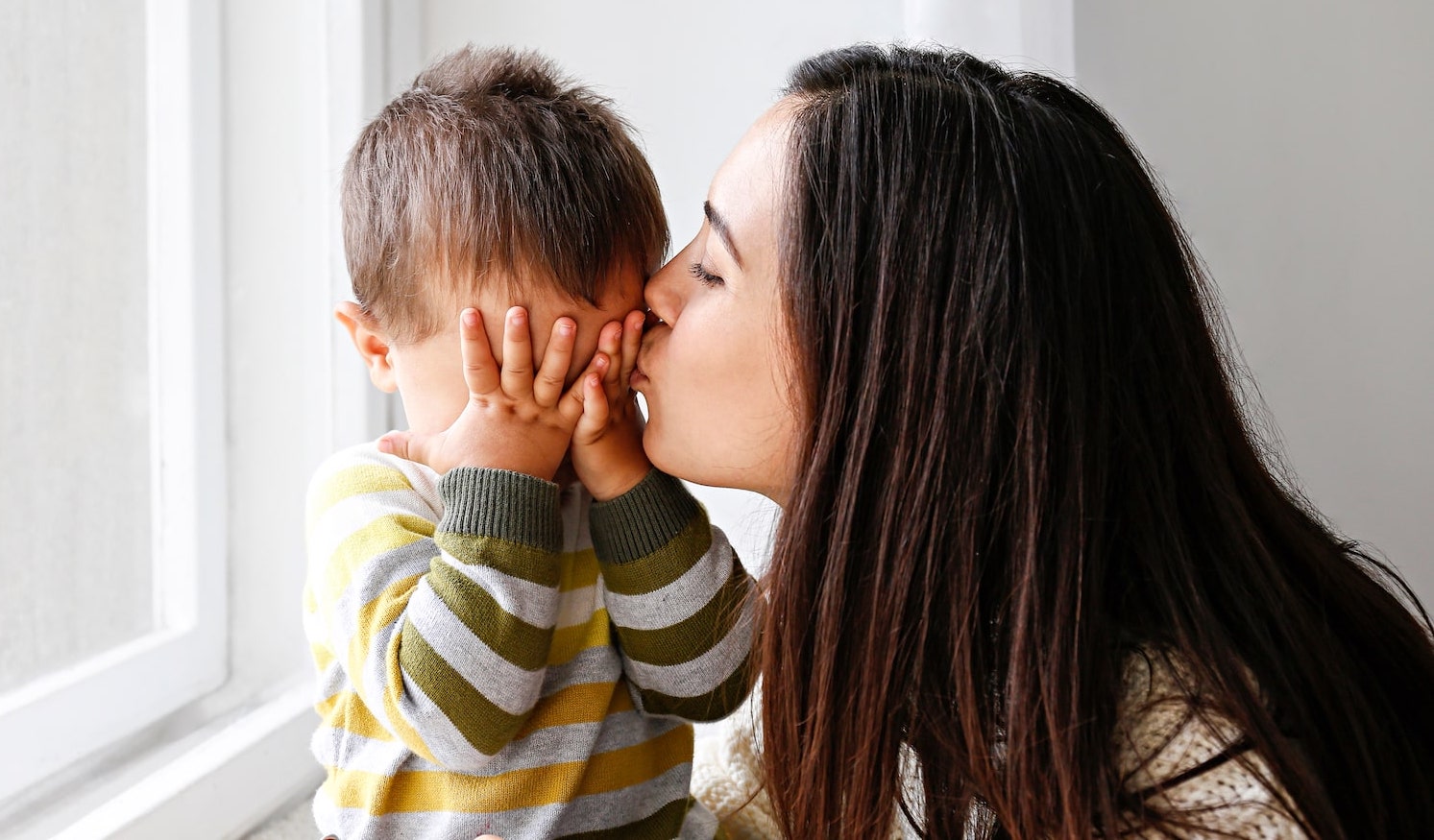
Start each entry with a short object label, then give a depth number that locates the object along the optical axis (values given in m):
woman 0.66
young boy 0.75
